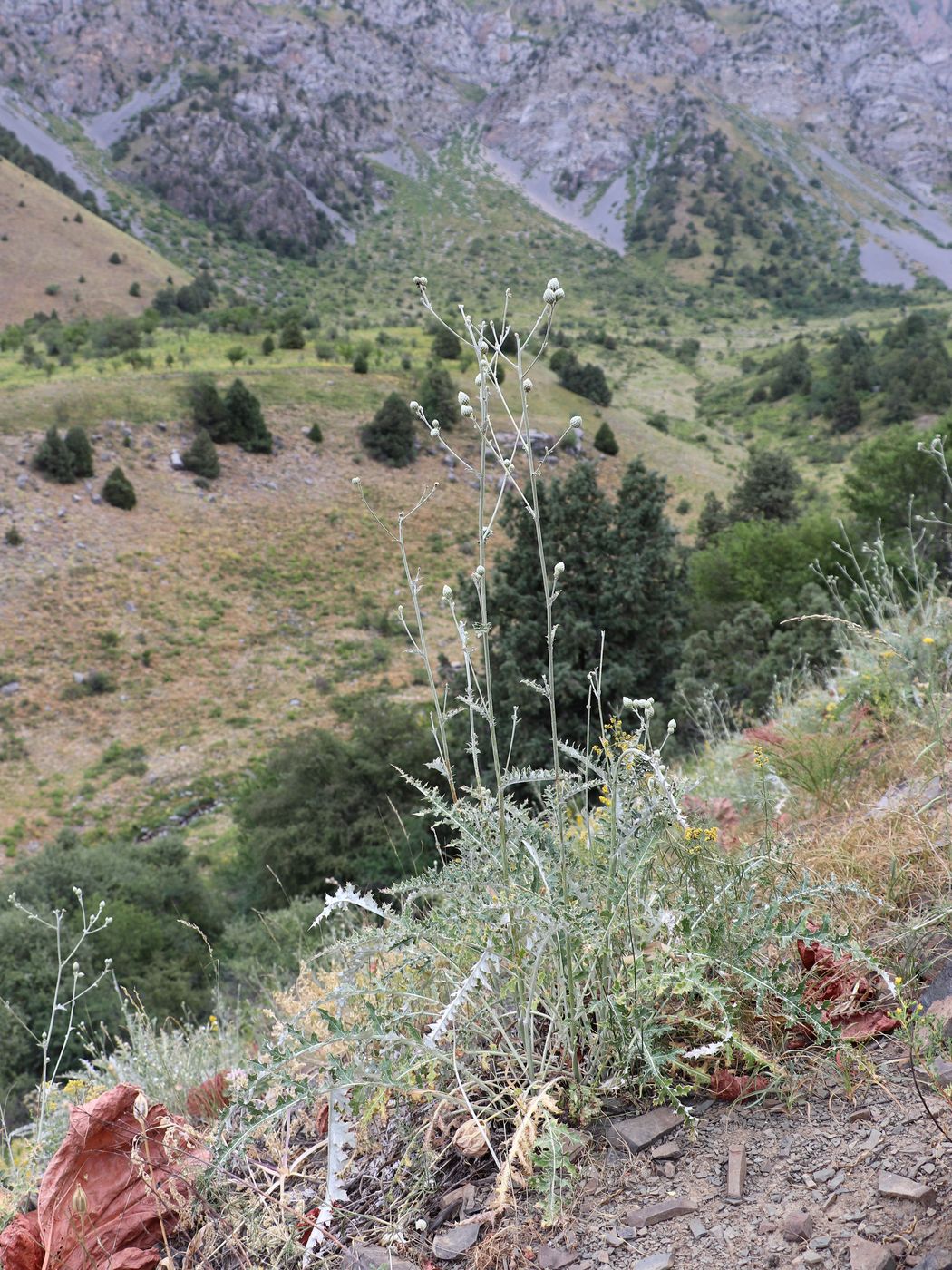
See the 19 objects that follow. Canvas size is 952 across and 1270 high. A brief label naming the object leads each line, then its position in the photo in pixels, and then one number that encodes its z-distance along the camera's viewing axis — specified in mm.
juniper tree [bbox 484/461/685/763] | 11188
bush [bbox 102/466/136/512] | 19469
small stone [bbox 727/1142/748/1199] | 1320
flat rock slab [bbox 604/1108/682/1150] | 1475
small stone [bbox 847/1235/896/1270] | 1094
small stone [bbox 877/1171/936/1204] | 1172
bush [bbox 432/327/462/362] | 30891
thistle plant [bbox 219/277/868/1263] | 1467
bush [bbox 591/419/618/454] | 27219
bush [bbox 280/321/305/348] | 29922
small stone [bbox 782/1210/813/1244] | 1198
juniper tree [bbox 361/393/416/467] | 24297
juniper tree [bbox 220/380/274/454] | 22797
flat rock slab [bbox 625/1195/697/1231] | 1308
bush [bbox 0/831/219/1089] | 6566
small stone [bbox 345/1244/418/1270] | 1346
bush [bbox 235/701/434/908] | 9656
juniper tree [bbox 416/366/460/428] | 24750
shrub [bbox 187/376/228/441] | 22672
